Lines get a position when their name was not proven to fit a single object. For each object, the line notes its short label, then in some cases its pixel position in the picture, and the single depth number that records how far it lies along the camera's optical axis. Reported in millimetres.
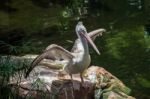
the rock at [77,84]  11028
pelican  11389
